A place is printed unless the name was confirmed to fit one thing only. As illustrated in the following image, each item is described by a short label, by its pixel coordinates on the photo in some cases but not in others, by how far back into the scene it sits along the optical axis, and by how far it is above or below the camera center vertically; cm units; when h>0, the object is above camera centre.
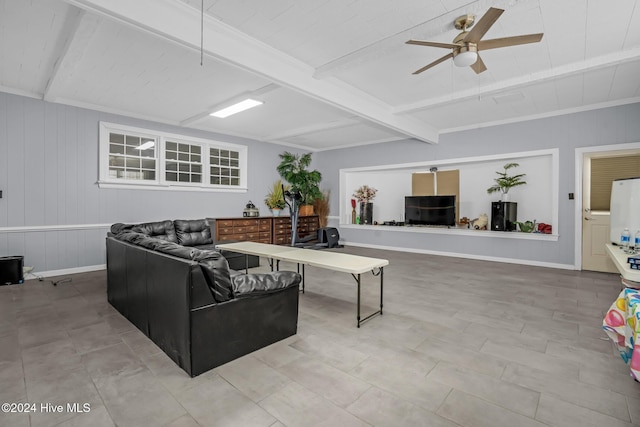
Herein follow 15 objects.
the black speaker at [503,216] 602 -11
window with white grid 569 +103
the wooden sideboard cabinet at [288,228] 779 -51
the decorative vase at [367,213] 852 -9
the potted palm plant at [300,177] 808 +87
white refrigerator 325 +5
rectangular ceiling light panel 507 +180
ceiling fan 262 +151
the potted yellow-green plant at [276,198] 815 +29
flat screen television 691 +0
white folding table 294 -55
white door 530 -53
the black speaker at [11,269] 436 -90
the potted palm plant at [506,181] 616 +60
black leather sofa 215 -76
